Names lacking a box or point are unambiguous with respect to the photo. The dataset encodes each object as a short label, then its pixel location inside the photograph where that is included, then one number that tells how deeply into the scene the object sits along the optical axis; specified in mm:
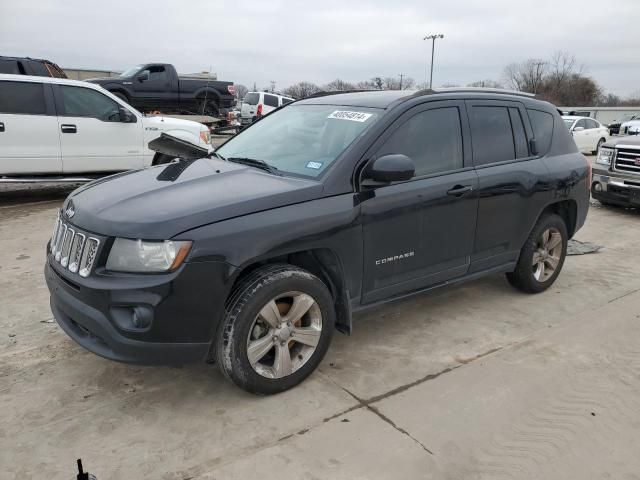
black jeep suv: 2740
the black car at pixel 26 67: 11335
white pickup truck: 7922
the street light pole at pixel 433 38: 58375
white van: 23188
